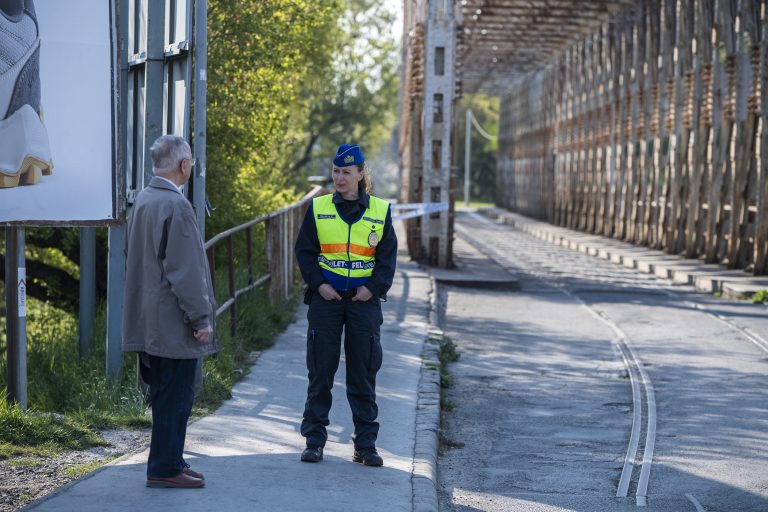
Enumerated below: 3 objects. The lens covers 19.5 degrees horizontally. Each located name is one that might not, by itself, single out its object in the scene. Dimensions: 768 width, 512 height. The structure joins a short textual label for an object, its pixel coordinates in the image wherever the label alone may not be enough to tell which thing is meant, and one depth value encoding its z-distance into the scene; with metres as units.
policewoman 12.53
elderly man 10.97
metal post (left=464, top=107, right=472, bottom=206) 142.55
